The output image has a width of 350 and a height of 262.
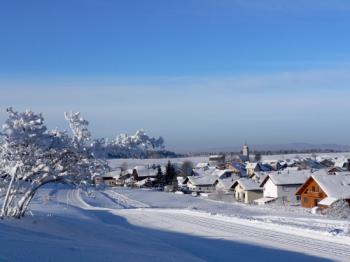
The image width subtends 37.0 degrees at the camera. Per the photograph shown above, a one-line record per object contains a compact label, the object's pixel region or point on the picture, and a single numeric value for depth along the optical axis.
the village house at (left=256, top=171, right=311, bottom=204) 61.69
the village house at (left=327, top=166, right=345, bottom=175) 70.42
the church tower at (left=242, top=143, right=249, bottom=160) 163.74
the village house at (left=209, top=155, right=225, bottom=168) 153.93
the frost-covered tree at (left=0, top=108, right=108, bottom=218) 17.45
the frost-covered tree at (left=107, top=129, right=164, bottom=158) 19.16
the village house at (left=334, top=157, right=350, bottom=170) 94.44
